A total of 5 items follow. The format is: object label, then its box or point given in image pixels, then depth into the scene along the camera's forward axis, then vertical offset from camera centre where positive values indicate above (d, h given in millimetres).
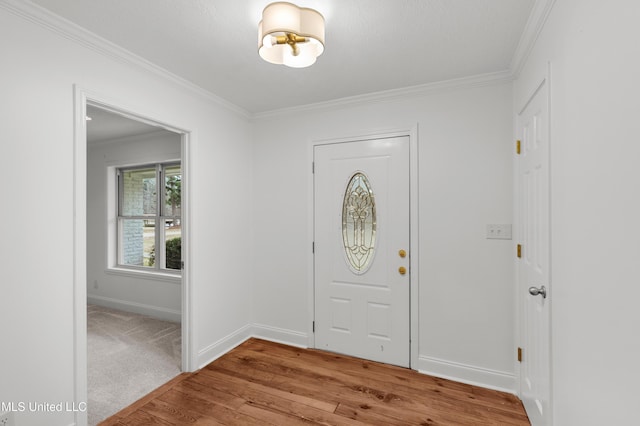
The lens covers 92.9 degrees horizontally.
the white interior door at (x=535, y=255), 1642 -249
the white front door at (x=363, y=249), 2748 -333
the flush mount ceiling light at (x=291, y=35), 1441 +917
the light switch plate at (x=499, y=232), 2383 -137
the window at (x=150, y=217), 4223 -65
